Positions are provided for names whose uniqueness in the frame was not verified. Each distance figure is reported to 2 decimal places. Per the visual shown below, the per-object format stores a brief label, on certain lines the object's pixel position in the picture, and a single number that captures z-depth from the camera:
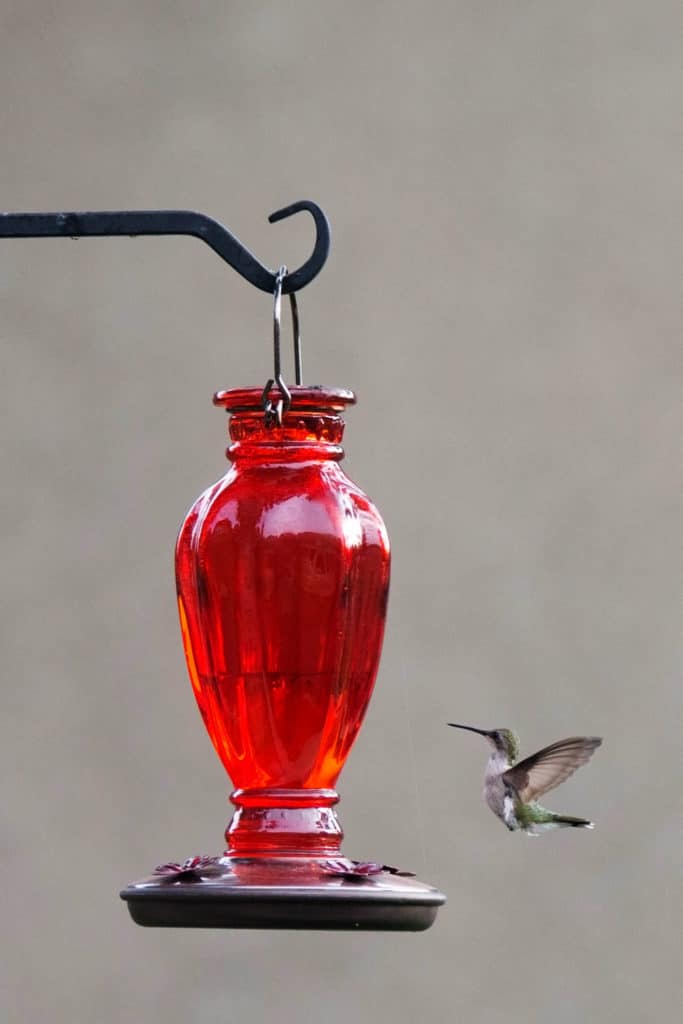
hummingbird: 7.71
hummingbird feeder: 4.37
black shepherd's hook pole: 4.28
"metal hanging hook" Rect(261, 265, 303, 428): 4.24
